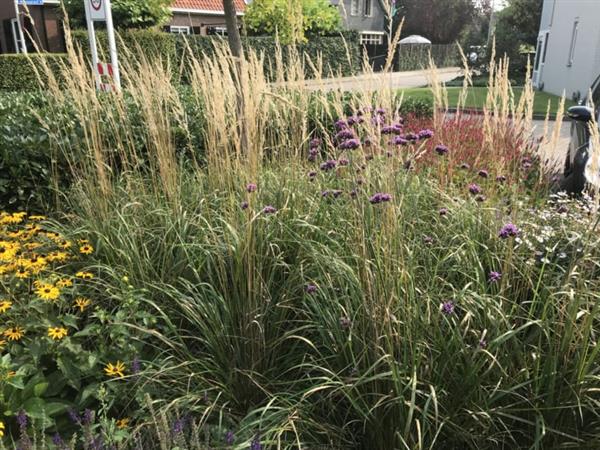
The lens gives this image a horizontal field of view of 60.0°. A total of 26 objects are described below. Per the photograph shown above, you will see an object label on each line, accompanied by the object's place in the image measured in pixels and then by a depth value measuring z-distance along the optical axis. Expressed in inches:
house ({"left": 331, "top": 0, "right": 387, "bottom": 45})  1633.9
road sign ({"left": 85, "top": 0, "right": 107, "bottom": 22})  282.4
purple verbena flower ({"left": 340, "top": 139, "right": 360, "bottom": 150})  79.0
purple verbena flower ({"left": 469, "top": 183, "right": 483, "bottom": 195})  93.6
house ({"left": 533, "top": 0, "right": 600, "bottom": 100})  653.3
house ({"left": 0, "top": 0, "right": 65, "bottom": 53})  843.4
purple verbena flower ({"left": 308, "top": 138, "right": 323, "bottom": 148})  124.9
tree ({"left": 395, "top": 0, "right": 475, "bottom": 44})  1875.0
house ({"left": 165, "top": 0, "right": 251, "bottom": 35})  983.6
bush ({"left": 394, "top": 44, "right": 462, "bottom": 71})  1512.1
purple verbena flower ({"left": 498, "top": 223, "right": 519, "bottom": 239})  76.9
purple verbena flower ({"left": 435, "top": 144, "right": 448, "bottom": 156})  94.4
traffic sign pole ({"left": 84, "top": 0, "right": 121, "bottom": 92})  176.7
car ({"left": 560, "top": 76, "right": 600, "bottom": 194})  177.6
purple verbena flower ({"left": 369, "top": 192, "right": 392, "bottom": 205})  72.3
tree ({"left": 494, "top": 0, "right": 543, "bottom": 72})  1220.5
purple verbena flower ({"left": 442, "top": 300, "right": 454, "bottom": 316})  73.4
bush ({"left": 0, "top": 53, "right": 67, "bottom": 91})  558.9
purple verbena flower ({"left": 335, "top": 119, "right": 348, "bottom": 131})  92.7
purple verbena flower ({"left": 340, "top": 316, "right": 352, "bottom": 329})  76.6
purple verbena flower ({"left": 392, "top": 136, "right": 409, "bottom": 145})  86.2
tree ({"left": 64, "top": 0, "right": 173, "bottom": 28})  653.3
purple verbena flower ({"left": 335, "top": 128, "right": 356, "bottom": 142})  87.5
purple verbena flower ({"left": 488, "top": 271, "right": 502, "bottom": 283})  78.5
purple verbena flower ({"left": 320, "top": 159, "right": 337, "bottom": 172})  100.6
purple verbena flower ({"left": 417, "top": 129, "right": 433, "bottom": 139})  92.4
